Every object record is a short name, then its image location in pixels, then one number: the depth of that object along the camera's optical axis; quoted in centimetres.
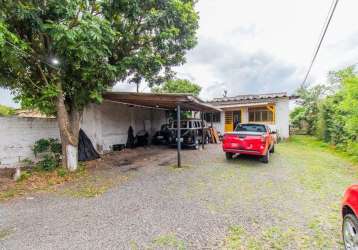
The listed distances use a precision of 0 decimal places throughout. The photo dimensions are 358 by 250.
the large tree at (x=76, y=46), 539
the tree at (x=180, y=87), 2525
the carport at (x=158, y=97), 760
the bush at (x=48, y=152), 744
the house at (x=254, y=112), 1561
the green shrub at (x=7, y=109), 1044
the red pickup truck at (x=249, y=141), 764
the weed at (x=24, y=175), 631
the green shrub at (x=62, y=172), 673
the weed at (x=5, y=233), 318
